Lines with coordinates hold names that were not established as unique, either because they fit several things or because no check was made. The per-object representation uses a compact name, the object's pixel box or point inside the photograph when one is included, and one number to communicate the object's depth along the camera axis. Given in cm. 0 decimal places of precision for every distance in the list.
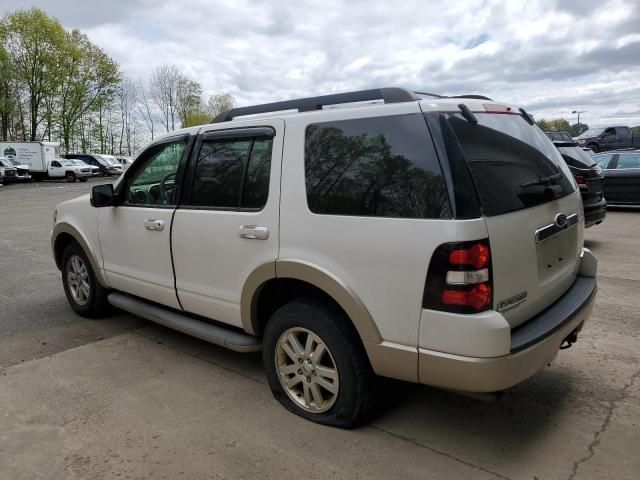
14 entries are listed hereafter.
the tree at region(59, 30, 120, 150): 4953
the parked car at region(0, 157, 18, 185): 3334
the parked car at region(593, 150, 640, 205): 1220
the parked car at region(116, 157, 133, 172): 4602
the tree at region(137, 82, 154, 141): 6281
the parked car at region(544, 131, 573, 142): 2576
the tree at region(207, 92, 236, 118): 6138
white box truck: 3731
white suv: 244
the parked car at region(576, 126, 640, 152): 2850
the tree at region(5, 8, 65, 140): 4631
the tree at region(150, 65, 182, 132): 5809
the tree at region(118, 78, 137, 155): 5940
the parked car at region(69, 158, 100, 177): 3787
